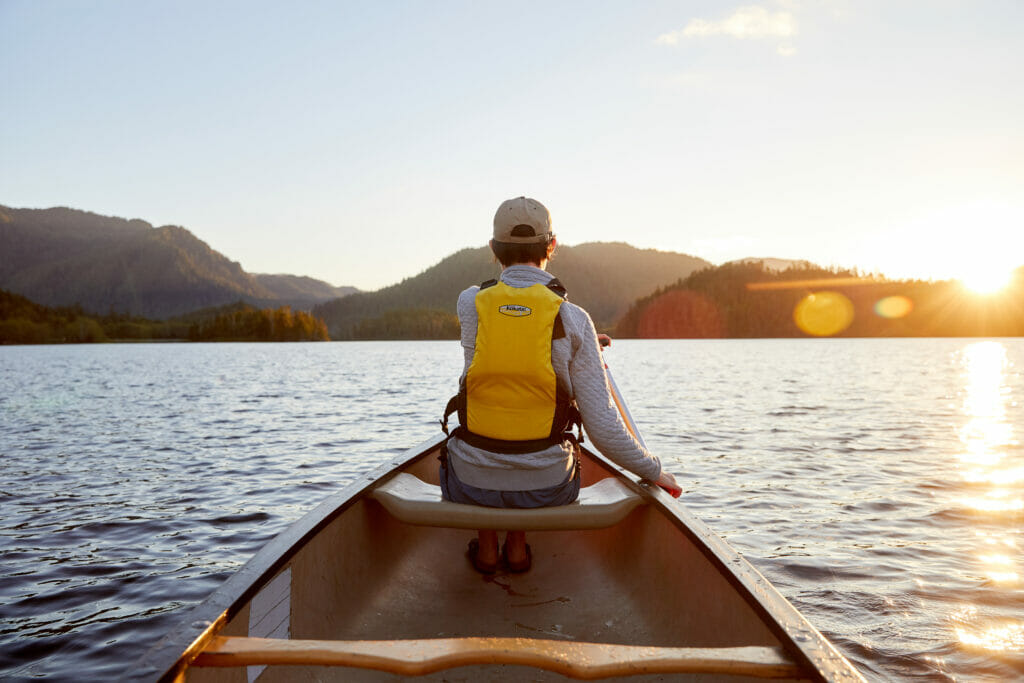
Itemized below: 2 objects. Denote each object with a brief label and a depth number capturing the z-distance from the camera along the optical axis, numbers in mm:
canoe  2145
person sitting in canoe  3459
